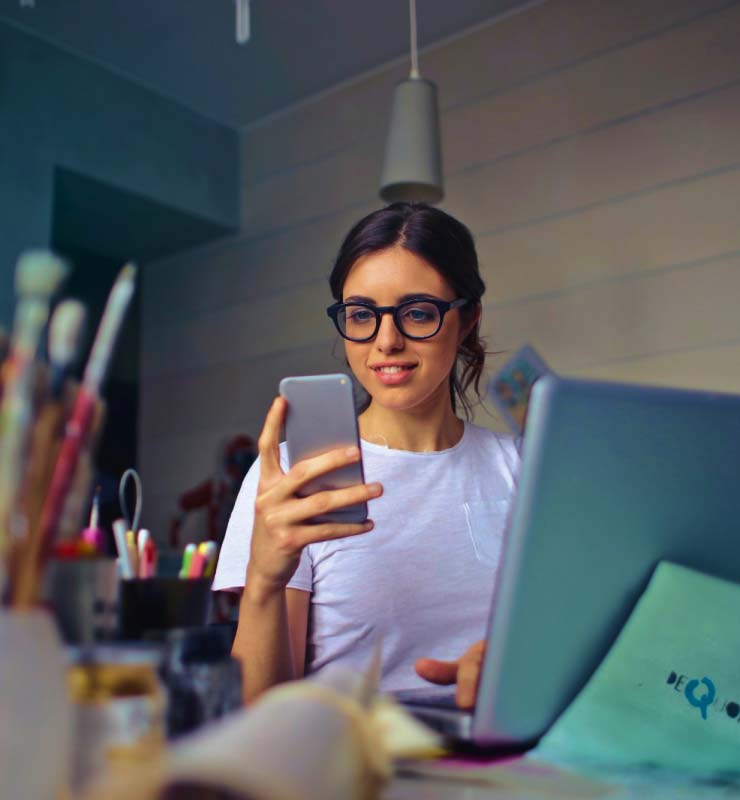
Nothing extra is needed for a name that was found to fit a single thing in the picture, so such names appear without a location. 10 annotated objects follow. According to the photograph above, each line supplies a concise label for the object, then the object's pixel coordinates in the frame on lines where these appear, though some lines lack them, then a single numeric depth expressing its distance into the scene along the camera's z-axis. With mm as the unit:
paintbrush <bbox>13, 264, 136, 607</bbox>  454
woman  1258
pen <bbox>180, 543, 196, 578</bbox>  683
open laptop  629
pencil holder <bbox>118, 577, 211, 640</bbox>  596
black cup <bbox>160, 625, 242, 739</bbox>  549
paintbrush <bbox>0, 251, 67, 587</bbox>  443
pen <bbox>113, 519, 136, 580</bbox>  679
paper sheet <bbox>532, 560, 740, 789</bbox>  651
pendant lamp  2525
